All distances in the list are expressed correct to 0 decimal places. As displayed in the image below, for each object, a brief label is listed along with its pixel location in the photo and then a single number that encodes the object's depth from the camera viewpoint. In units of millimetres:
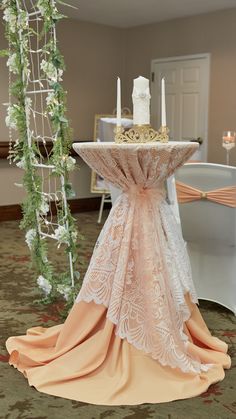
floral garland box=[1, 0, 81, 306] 3314
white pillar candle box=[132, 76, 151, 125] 2607
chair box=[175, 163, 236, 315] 3486
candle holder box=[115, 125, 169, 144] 2572
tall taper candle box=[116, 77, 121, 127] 2565
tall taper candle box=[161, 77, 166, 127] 2607
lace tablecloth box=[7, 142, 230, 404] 2521
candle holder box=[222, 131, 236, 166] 5262
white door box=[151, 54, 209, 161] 7328
